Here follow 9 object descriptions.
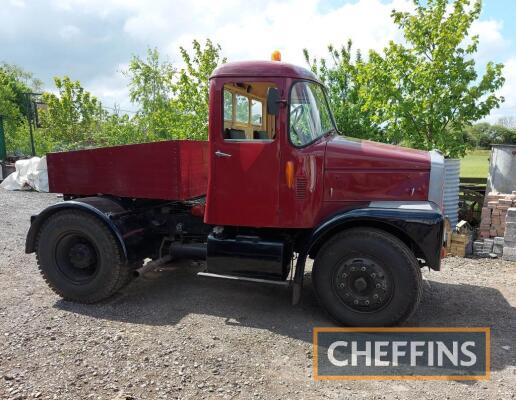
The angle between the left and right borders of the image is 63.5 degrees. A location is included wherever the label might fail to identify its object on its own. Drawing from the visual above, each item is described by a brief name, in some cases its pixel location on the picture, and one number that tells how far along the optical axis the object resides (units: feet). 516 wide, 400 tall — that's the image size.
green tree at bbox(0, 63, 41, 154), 75.97
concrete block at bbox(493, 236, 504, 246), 21.68
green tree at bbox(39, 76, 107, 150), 74.33
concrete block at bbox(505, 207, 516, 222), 21.11
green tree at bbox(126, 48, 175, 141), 79.36
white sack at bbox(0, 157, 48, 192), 45.62
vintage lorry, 13.19
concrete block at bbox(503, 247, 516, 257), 21.24
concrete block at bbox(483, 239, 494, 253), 21.95
